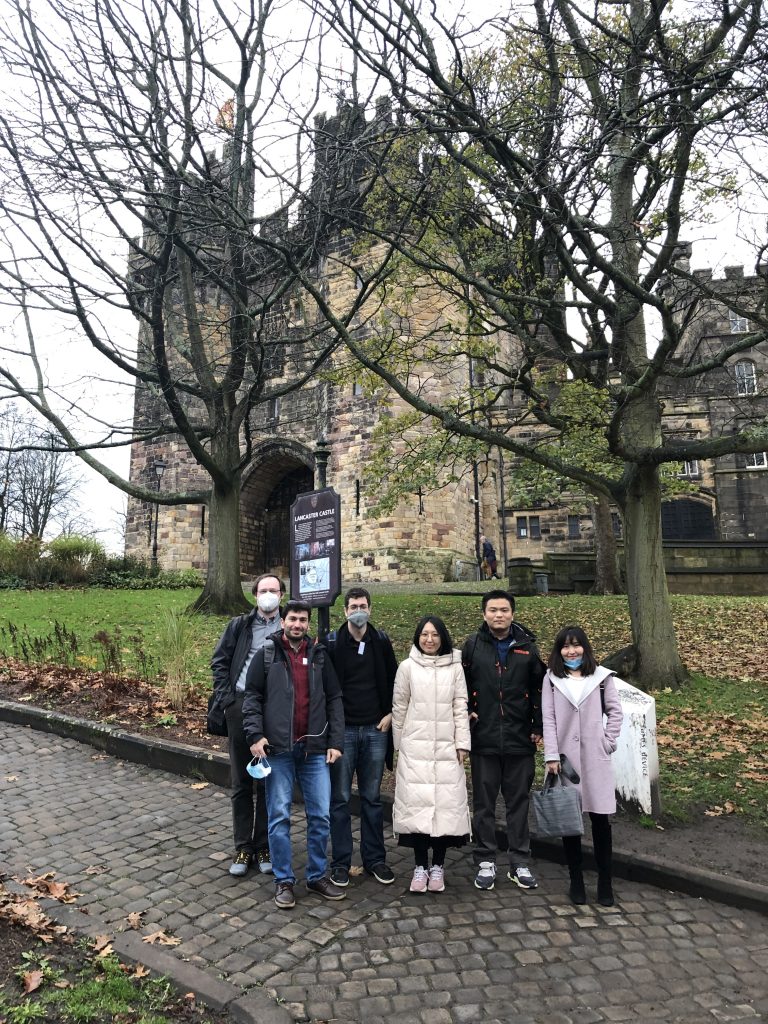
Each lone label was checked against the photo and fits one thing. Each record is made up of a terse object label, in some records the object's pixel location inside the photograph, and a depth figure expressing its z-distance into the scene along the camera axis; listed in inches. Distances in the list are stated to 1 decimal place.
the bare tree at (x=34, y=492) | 1779.0
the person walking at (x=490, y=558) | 890.1
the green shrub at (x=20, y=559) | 786.2
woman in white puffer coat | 164.6
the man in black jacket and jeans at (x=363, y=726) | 172.7
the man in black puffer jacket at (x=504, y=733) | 171.2
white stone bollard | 200.5
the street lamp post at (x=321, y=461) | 350.2
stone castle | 825.5
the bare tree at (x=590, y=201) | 258.8
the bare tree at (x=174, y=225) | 343.6
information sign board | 271.6
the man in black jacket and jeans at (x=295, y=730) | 161.9
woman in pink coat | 162.2
